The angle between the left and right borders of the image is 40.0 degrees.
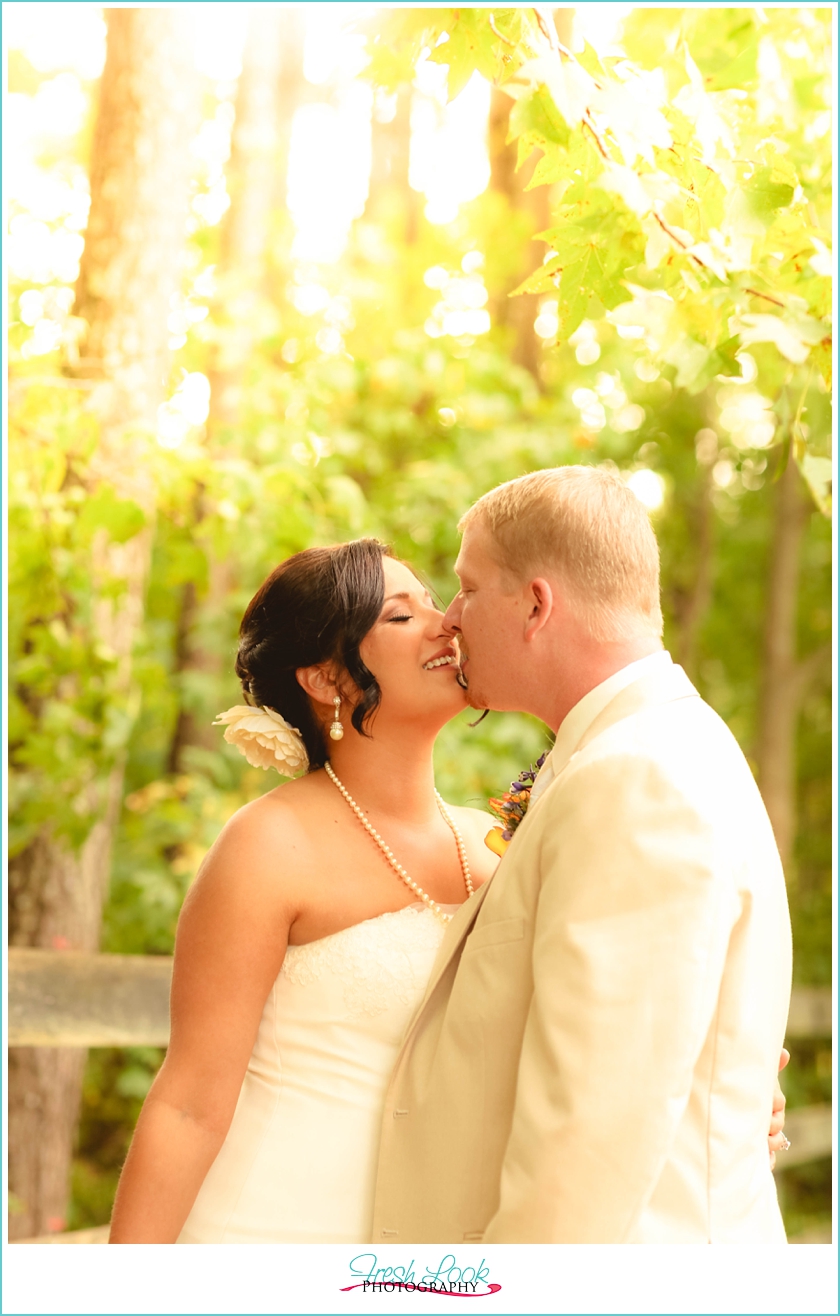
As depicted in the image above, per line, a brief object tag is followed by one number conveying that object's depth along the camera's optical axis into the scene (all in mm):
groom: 1431
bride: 1982
